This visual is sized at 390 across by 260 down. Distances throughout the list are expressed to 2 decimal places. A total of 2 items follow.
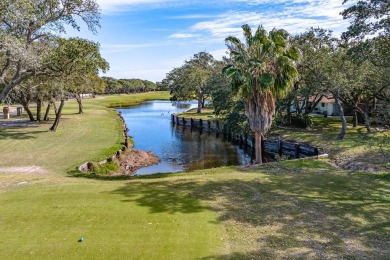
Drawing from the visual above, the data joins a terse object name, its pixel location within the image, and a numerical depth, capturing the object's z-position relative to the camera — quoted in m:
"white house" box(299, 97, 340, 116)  48.22
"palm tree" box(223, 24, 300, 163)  19.27
